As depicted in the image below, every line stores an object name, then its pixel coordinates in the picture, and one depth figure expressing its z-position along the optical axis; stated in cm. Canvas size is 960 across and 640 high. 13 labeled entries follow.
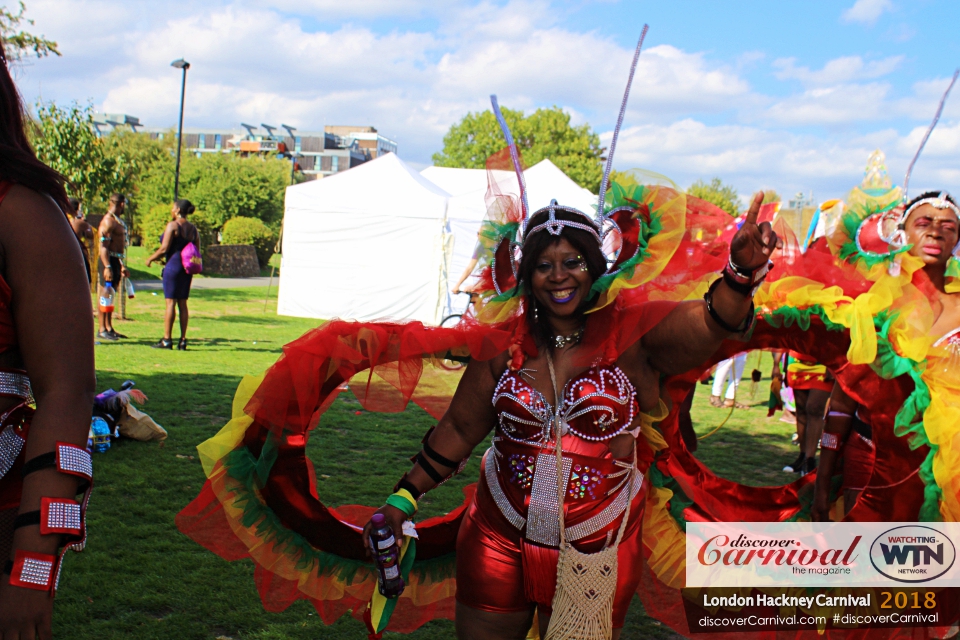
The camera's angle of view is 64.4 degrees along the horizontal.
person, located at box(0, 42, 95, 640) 167
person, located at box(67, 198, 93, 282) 1032
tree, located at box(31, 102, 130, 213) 2075
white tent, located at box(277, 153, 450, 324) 1639
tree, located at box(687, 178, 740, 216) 5280
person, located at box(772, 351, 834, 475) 484
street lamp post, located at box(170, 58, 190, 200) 2739
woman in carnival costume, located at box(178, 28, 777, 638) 256
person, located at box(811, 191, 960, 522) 383
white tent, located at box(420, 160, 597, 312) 1636
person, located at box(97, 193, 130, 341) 1094
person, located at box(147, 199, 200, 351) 1012
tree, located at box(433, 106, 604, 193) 5034
